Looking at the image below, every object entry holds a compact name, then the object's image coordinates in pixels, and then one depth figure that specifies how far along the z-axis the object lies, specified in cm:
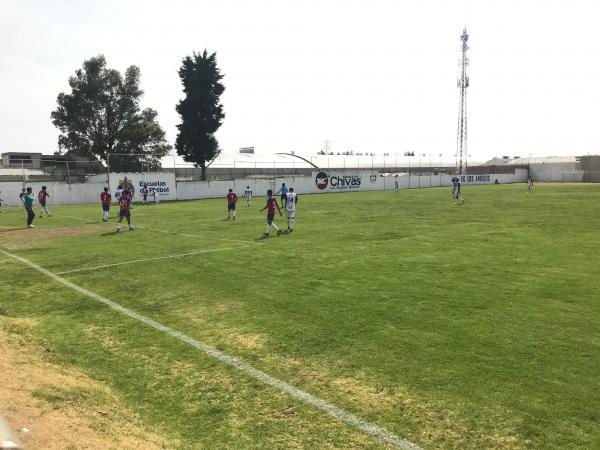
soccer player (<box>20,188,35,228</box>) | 2245
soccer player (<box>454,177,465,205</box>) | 3566
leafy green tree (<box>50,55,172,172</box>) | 5869
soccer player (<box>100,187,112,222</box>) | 2460
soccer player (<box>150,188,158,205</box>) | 4151
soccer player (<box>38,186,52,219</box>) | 2764
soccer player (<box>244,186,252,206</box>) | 3494
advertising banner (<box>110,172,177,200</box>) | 4119
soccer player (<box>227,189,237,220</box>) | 2403
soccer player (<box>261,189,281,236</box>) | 1919
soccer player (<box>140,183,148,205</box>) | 4066
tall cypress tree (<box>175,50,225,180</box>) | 5825
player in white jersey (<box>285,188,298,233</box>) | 2006
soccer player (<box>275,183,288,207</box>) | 2515
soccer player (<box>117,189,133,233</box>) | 2097
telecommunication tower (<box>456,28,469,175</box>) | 7119
